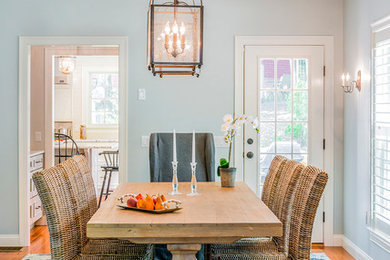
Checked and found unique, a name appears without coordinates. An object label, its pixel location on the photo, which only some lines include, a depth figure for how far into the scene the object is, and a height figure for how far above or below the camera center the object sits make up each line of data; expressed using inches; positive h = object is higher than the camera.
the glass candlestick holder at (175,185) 96.6 -14.6
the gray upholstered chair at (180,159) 122.6 -10.1
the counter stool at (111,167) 197.7 -20.5
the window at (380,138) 115.0 -3.0
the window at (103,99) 276.8 +20.8
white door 150.7 +8.8
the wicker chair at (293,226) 79.4 -21.3
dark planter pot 104.4 -13.2
